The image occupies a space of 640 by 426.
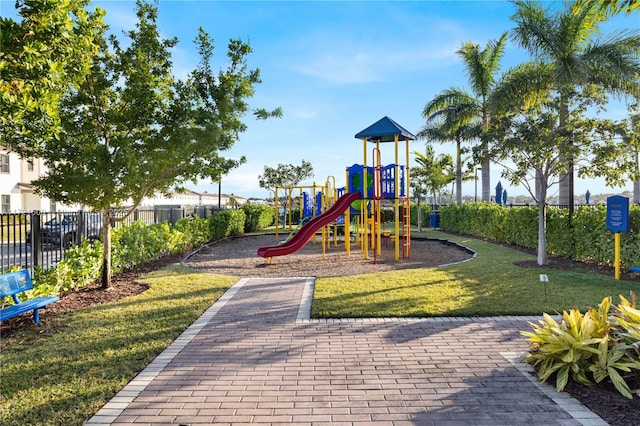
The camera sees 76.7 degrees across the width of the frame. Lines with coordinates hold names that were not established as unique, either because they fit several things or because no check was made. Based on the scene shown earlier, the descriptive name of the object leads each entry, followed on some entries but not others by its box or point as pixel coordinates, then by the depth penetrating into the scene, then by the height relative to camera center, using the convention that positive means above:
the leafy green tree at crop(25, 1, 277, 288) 7.48 +1.81
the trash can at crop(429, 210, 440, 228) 27.94 -0.66
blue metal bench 5.70 -1.15
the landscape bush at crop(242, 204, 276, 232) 25.41 -0.32
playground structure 13.16 +0.72
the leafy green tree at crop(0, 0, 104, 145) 4.31 +1.71
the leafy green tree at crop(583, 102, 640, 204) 10.23 +1.53
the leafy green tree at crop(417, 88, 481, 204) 24.42 +6.11
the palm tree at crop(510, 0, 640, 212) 14.12 +5.76
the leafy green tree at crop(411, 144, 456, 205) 25.86 +2.22
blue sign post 9.04 -0.18
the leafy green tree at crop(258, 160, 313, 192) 40.19 +3.66
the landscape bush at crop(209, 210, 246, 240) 19.06 -0.59
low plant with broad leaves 3.87 -1.41
